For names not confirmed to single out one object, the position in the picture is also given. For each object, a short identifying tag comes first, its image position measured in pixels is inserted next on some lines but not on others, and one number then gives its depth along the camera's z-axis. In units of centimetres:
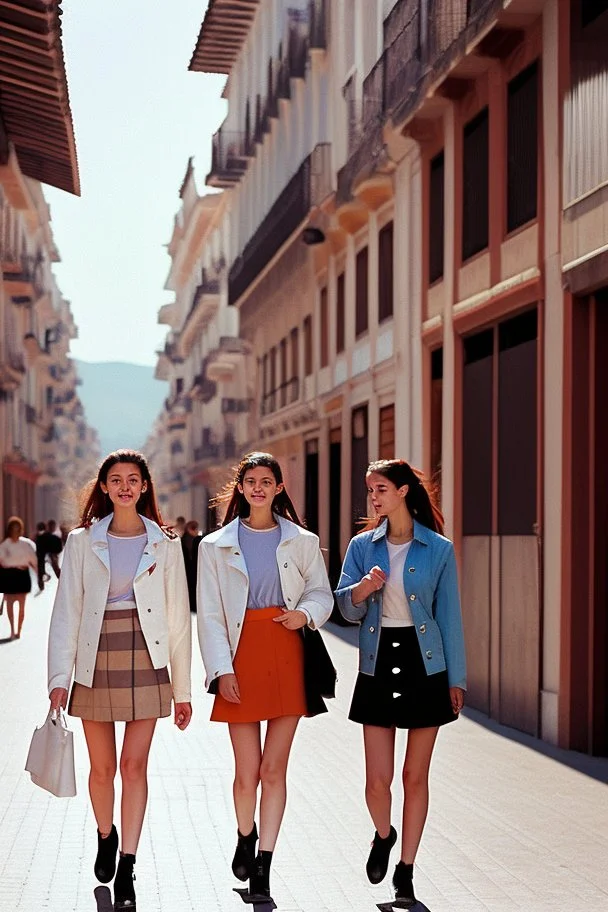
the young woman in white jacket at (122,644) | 744
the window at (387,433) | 2505
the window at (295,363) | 3697
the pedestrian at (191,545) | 3431
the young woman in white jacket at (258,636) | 755
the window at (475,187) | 1734
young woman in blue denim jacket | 760
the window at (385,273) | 2588
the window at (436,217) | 1977
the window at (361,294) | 2827
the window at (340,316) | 3081
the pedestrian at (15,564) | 2622
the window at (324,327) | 3266
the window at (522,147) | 1535
